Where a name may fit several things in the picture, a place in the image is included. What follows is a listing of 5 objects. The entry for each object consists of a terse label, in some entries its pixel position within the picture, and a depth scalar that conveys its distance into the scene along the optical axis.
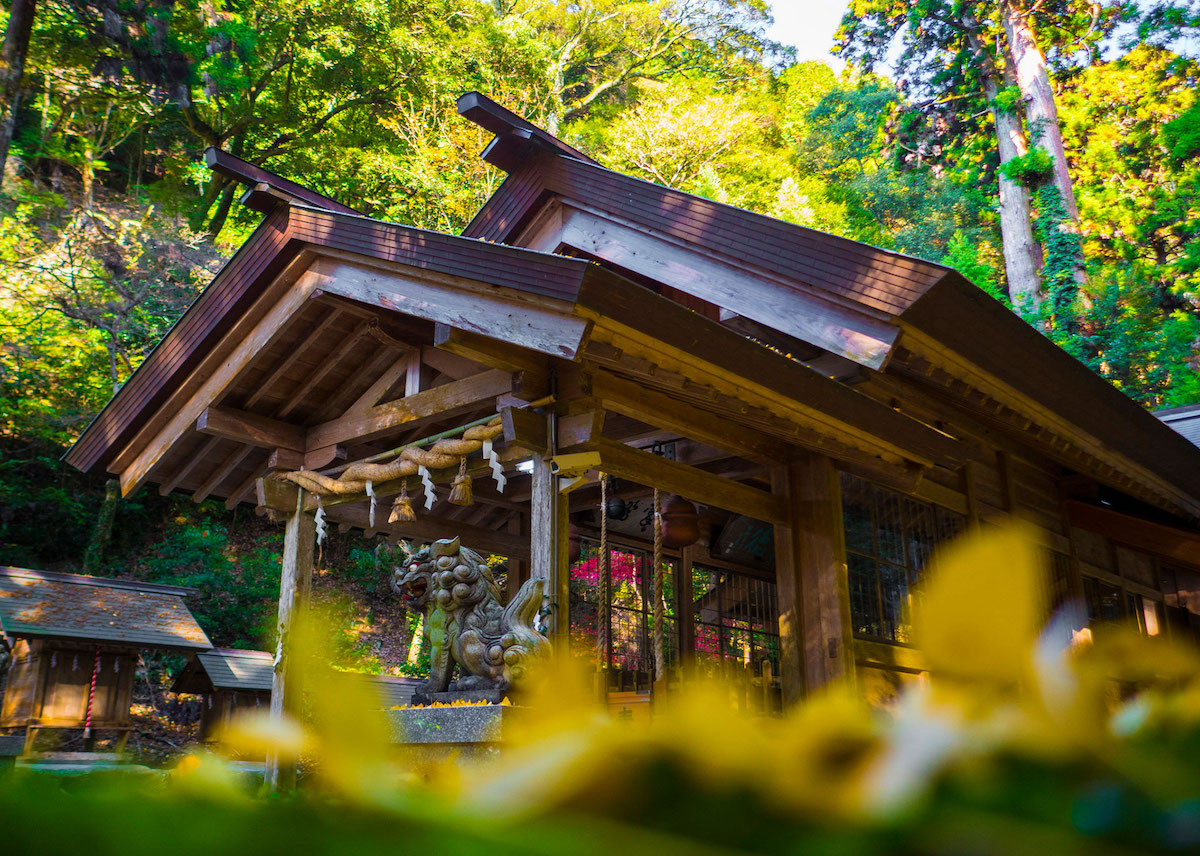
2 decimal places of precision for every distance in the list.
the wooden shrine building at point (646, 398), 4.41
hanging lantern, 6.64
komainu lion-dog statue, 4.19
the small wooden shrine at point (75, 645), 9.42
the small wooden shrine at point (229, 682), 10.98
